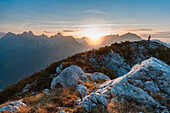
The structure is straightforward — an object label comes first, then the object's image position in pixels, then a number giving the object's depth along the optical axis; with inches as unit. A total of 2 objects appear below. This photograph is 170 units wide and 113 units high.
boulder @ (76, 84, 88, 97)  298.0
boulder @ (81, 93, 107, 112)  198.3
